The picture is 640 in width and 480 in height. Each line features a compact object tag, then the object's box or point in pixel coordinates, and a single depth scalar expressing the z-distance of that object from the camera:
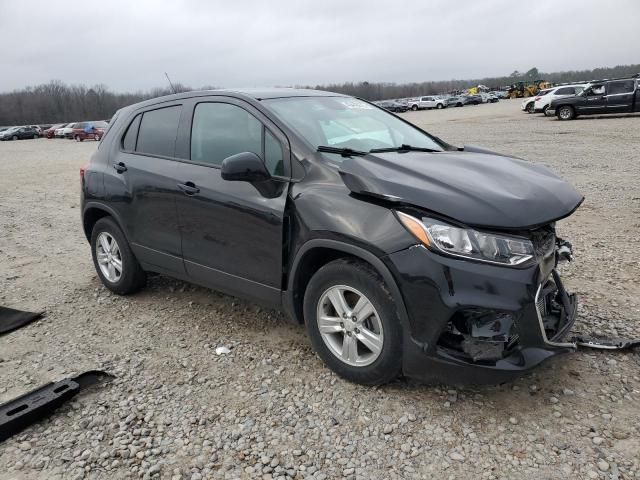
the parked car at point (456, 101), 56.67
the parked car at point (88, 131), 36.56
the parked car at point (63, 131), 42.11
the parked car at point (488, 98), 58.75
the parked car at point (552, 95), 26.80
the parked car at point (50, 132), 45.91
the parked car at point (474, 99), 57.84
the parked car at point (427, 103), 55.19
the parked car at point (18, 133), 47.81
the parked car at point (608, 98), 20.88
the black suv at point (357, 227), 2.63
